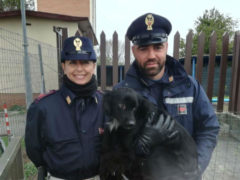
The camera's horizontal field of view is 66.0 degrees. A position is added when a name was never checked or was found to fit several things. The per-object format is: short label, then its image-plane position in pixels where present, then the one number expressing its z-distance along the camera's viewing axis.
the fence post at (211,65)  4.03
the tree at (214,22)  19.34
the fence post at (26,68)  3.65
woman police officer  1.59
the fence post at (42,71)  4.32
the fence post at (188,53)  3.89
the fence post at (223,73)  4.07
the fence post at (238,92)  4.13
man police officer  1.48
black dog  1.27
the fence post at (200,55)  3.93
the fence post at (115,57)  3.83
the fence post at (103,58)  3.77
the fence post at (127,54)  3.85
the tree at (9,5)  15.90
